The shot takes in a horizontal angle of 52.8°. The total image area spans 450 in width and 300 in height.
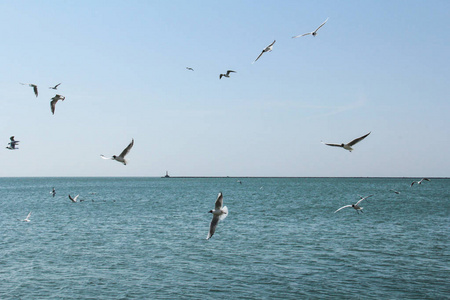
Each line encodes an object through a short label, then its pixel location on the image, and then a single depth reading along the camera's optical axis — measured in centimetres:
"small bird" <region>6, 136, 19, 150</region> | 2520
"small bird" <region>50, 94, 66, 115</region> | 2352
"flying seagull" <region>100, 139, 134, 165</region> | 1710
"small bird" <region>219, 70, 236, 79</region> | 3188
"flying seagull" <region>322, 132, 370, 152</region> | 1689
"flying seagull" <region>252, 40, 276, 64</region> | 2442
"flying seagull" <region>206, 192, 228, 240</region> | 1610
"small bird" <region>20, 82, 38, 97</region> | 2563
